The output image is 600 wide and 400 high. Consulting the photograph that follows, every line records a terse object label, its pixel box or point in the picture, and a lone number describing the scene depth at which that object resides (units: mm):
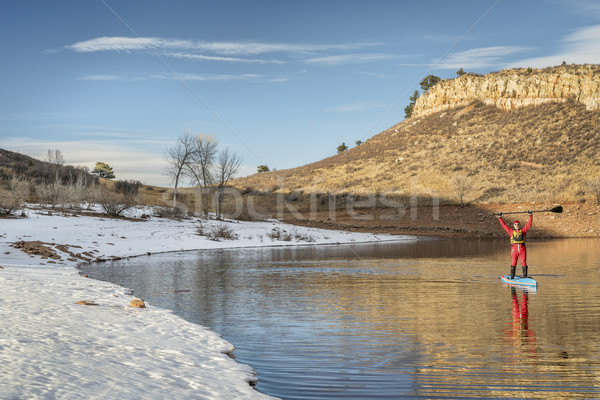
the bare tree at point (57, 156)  62469
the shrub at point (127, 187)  63781
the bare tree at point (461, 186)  66706
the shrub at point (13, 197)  33375
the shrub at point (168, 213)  47662
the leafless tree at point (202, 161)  57562
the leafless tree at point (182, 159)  57469
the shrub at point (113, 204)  41875
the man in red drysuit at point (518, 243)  17934
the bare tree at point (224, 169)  59188
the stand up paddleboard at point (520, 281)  16156
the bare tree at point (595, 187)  56566
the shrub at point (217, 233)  38659
